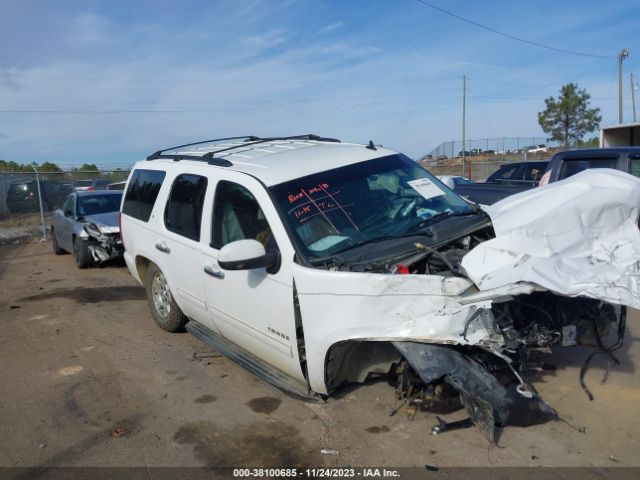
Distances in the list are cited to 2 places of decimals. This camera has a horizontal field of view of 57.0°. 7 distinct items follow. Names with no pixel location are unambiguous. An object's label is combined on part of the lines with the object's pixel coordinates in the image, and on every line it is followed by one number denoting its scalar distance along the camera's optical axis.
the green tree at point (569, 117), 36.94
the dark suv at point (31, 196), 19.42
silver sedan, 10.69
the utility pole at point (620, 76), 34.68
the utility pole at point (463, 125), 50.37
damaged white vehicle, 3.55
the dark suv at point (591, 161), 7.75
